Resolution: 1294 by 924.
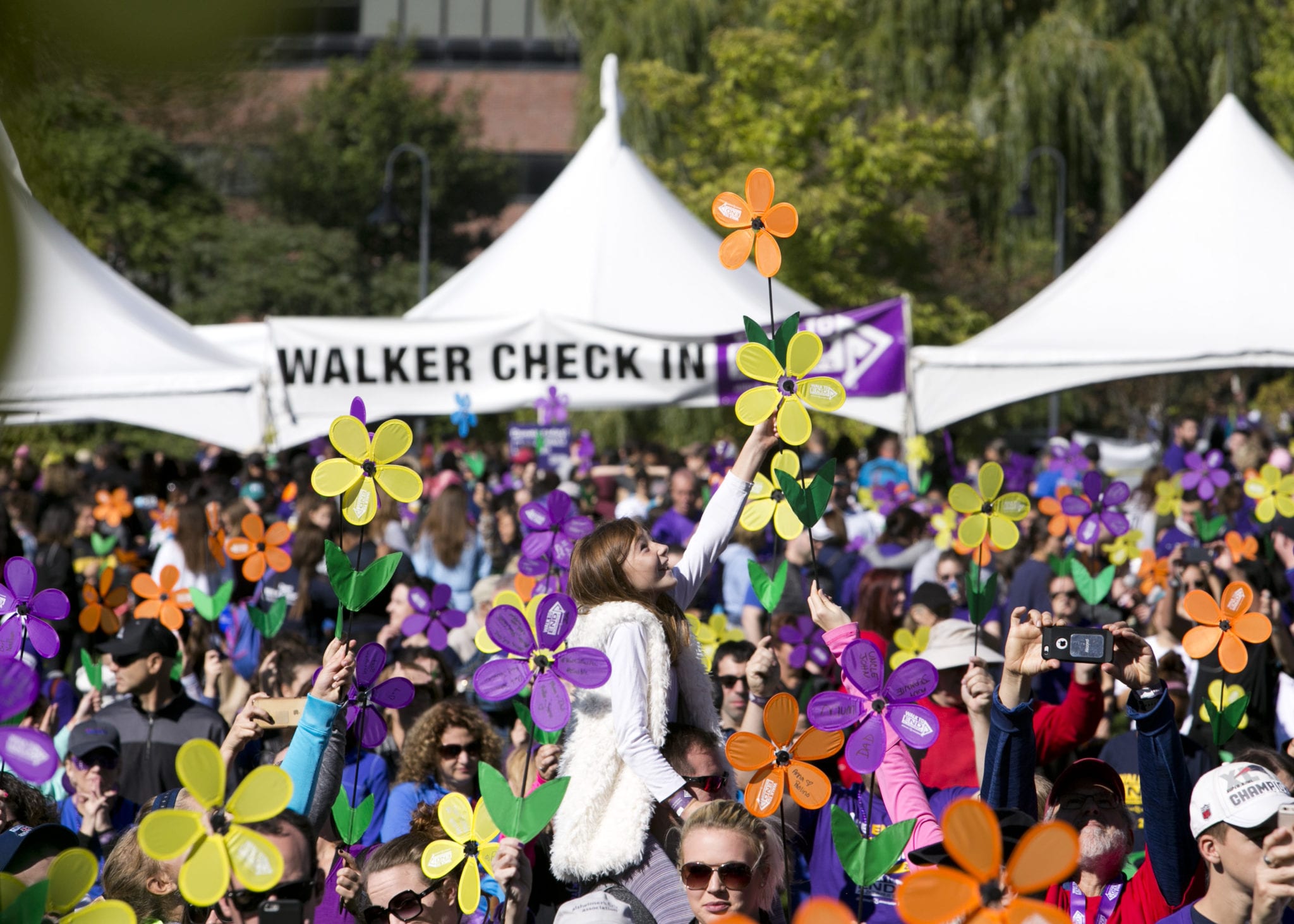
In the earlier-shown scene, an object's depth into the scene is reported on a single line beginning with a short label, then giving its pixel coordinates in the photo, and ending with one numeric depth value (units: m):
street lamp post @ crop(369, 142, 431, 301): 42.94
